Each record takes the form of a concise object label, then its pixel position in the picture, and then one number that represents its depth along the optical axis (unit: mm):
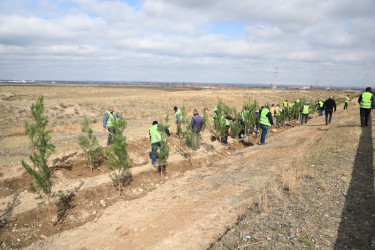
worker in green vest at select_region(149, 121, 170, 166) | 7781
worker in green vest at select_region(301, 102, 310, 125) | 15416
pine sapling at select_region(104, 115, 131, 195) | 6438
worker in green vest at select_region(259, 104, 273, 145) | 9812
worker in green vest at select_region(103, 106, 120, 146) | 9328
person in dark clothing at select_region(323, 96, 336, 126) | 13172
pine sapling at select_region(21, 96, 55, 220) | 5117
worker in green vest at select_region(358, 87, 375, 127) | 9883
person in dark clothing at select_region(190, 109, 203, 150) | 9859
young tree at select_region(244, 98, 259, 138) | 12516
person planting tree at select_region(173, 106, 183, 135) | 11023
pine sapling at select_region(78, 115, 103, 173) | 7796
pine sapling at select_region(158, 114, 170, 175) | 7641
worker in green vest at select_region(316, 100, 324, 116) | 18806
